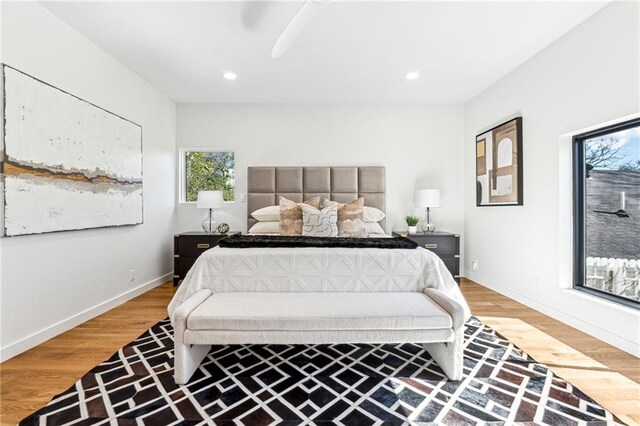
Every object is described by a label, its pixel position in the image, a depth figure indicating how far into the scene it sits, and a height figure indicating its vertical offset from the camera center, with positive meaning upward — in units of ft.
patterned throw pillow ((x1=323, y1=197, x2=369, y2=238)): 11.85 -0.29
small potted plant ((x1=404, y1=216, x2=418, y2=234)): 13.80 -0.48
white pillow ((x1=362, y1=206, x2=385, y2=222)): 13.35 -0.13
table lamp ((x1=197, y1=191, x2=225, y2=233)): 13.34 +0.60
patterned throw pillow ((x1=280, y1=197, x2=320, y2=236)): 12.17 -0.27
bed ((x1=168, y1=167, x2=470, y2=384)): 5.79 -1.99
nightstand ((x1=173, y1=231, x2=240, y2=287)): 12.73 -1.57
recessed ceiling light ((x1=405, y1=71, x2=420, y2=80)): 11.27 +5.31
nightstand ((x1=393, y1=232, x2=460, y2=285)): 12.98 -1.47
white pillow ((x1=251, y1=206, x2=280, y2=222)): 13.35 -0.06
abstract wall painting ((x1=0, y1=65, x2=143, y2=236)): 6.86 +1.47
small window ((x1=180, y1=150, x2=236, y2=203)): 14.90 +2.04
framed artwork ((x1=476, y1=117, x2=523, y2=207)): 10.78 +1.85
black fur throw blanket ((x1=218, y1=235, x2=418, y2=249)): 8.20 -0.86
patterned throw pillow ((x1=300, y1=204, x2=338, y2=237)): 11.56 -0.42
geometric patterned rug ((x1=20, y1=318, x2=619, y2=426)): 4.93 -3.40
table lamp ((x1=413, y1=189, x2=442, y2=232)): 13.46 +0.62
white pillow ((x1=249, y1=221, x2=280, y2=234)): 12.82 -0.67
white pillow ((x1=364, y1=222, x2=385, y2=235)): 12.71 -0.70
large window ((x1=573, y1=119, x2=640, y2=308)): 7.57 -0.04
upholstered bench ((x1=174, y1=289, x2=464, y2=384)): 5.72 -2.25
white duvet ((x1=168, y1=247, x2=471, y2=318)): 7.51 -1.54
